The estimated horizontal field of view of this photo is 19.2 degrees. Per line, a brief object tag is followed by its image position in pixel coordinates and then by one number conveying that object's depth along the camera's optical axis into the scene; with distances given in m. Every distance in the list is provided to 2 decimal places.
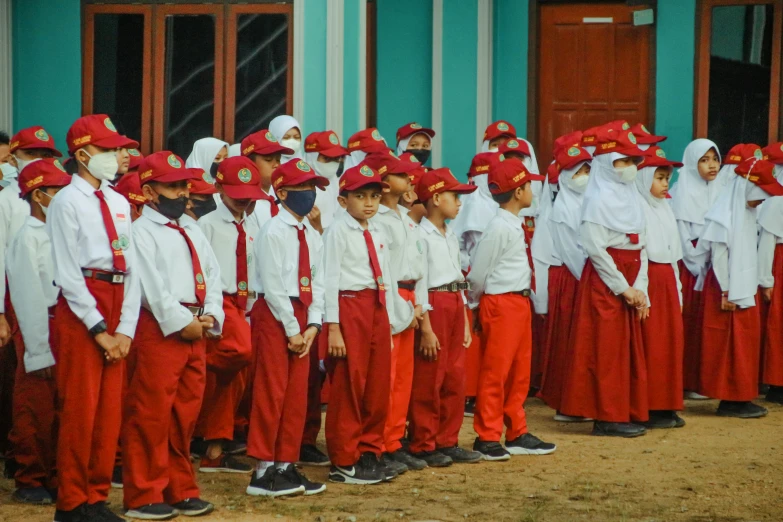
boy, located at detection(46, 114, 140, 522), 9.83
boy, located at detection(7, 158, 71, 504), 10.84
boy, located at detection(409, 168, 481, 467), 13.00
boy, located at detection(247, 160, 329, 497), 11.35
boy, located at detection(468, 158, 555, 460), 13.39
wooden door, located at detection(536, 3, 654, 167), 22.17
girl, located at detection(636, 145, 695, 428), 15.17
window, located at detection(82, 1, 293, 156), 20.44
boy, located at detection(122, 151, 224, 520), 10.32
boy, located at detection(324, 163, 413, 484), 11.88
